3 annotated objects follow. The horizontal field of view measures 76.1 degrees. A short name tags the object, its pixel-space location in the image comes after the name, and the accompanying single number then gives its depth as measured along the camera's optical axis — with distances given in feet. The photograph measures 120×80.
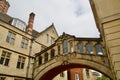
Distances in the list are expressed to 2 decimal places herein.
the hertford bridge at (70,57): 28.23
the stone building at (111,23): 12.11
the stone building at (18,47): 32.38
